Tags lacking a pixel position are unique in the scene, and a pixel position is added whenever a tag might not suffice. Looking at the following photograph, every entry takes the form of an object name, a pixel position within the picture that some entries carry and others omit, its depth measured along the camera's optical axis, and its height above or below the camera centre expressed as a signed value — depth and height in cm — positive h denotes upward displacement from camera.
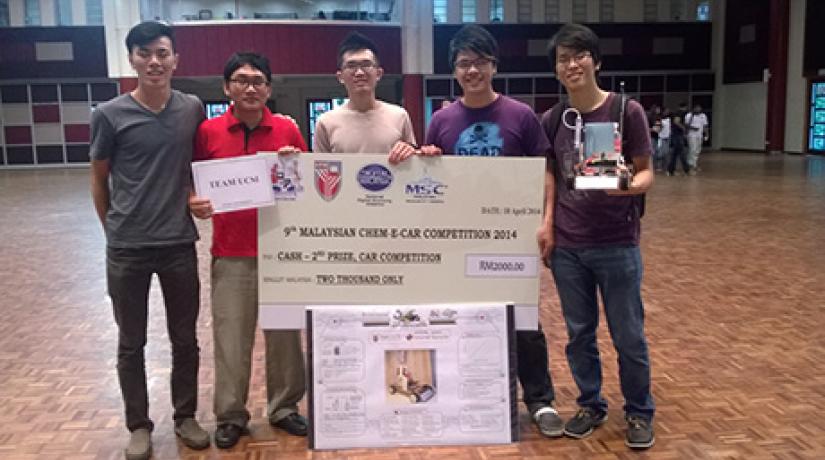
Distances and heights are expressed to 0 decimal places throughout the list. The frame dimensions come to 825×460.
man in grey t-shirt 328 -34
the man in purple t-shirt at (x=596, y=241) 332 -64
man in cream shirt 357 -4
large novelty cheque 333 -57
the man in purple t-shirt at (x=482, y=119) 348 -7
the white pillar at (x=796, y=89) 2398 +31
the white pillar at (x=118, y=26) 2272 +268
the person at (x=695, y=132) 1812 -78
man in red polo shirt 346 -65
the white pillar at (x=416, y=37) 2408 +228
